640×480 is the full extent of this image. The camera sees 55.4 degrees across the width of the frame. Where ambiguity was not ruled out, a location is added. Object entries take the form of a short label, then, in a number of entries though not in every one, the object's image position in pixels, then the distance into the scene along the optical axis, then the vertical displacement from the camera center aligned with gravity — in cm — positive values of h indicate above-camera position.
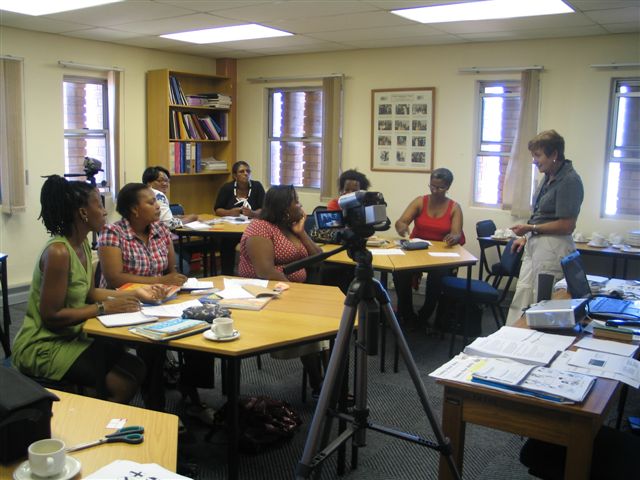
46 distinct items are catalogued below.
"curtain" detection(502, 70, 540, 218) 559 +4
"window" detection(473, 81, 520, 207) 590 +24
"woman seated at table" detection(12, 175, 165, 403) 245 -66
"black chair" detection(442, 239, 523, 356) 441 -95
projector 240 -61
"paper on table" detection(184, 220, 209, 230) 517 -63
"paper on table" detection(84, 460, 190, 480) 134 -71
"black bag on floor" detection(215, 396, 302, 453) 287 -131
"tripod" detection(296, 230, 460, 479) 196 -63
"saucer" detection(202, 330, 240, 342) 231 -70
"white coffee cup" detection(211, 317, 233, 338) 233 -67
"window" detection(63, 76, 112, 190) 603 +24
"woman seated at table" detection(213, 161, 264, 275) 596 -43
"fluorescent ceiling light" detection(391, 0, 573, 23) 433 +110
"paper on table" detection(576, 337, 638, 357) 220 -67
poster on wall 625 +29
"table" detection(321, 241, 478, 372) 397 -69
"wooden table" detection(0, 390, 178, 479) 145 -72
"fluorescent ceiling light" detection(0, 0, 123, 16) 451 +107
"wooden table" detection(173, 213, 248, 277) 505 -65
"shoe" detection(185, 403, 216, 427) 311 -134
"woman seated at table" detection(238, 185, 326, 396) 333 -49
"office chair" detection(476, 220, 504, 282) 539 -70
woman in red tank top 495 -58
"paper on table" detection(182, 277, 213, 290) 308 -68
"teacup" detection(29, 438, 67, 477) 128 -65
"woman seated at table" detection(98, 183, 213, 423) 294 -52
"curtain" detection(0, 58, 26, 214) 534 +8
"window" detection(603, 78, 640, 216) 532 +10
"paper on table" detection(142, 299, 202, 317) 263 -69
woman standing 380 -37
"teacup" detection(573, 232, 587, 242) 525 -65
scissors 151 -72
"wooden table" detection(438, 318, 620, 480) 171 -75
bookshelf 657 +24
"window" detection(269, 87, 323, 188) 711 +21
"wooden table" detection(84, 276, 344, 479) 227 -71
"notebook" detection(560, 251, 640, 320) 264 -64
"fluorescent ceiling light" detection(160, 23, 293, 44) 547 +111
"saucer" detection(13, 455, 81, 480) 129 -70
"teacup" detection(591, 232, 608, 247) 505 -64
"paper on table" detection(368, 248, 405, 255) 438 -68
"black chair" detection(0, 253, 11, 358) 388 -109
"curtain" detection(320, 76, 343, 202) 668 +23
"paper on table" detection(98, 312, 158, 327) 246 -69
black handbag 128 -57
